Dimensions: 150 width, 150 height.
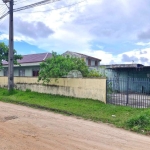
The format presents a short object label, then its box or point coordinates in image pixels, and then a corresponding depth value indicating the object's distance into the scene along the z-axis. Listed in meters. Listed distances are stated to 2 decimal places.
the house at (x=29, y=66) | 17.84
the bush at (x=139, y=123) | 5.67
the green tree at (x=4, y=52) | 15.31
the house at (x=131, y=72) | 13.02
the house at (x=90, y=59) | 21.78
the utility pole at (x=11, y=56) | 12.06
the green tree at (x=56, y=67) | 10.59
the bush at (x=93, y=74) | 11.98
